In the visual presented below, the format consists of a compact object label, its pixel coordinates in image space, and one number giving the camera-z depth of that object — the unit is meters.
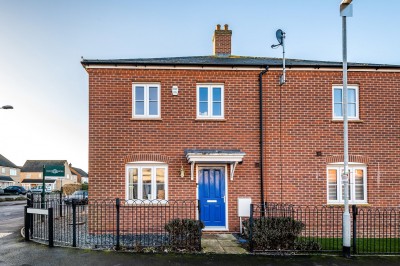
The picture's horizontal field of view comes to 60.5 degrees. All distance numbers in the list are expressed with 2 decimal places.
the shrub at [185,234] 9.48
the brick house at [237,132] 12.23
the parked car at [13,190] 52.78
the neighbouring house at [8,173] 67.78
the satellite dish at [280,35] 12.26
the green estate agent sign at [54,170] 15.31
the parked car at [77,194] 27.54
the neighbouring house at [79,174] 94.09
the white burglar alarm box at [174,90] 12.44
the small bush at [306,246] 9.52
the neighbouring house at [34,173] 78.25
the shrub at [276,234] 9.53
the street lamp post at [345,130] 8.92
